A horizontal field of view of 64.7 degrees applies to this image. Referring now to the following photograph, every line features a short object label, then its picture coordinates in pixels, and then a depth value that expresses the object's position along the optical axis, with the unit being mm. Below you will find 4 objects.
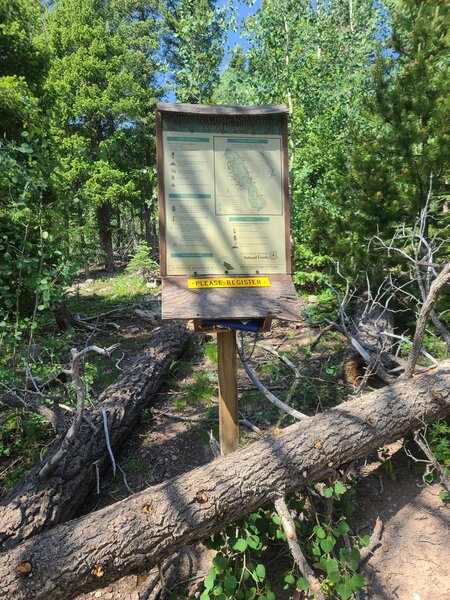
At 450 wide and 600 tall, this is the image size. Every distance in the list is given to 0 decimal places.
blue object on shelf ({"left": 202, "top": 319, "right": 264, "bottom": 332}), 2020
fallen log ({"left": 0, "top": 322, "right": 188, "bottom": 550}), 2186
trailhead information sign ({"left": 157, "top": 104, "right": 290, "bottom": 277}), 2018
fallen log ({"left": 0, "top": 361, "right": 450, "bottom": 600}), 1707
